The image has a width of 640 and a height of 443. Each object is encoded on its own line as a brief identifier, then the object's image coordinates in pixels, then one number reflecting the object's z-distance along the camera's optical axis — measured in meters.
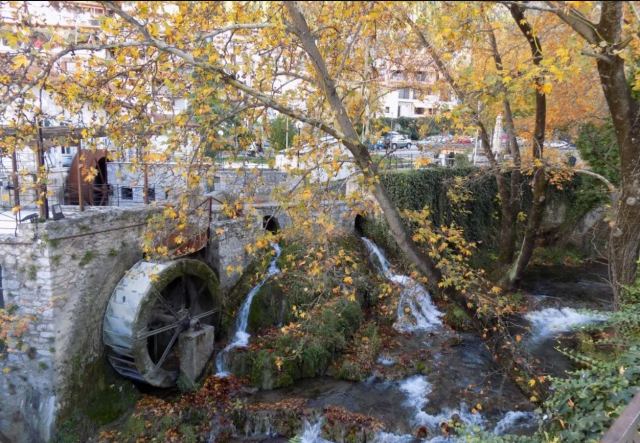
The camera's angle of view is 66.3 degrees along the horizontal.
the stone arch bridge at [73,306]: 7.41
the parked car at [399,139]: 25.00
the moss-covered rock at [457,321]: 11.41
